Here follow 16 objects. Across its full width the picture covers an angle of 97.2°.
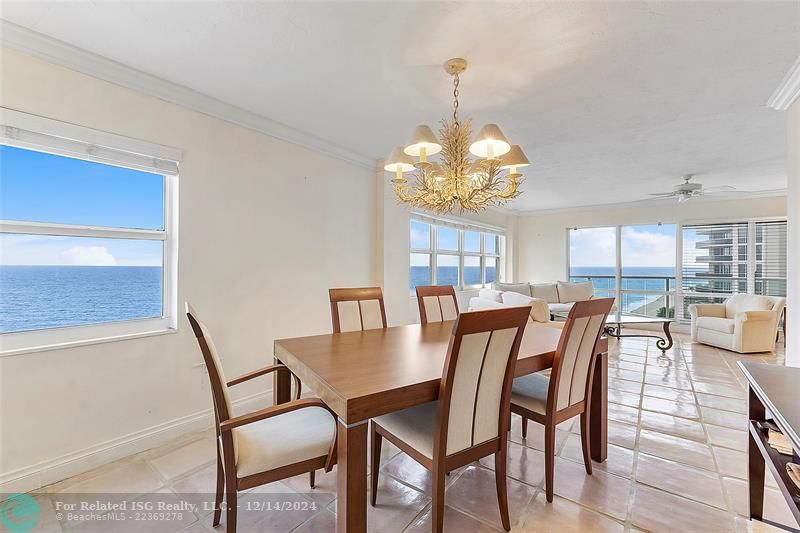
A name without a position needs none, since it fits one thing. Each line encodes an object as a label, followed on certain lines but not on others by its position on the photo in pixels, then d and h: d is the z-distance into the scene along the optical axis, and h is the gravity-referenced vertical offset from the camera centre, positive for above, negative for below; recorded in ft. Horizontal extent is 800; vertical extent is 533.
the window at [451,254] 17.74 +0.79
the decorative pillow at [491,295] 16.36 -1.26
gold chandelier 6.93 +2.10
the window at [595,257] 23.61 +0.83
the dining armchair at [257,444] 4.35 -2.38
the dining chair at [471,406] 4.49 -1.88
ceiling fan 14.79 +3.42
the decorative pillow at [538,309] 13.73 -1.57
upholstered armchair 15.48 -2.49
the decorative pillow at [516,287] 20.68 -1.12
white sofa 20.22 -1.35
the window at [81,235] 6.40 +0.61
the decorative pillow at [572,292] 21.81 -1.42
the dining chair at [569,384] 5.88 -2.07
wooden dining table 4.01 -1.46
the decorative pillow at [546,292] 21.34 -1.40
